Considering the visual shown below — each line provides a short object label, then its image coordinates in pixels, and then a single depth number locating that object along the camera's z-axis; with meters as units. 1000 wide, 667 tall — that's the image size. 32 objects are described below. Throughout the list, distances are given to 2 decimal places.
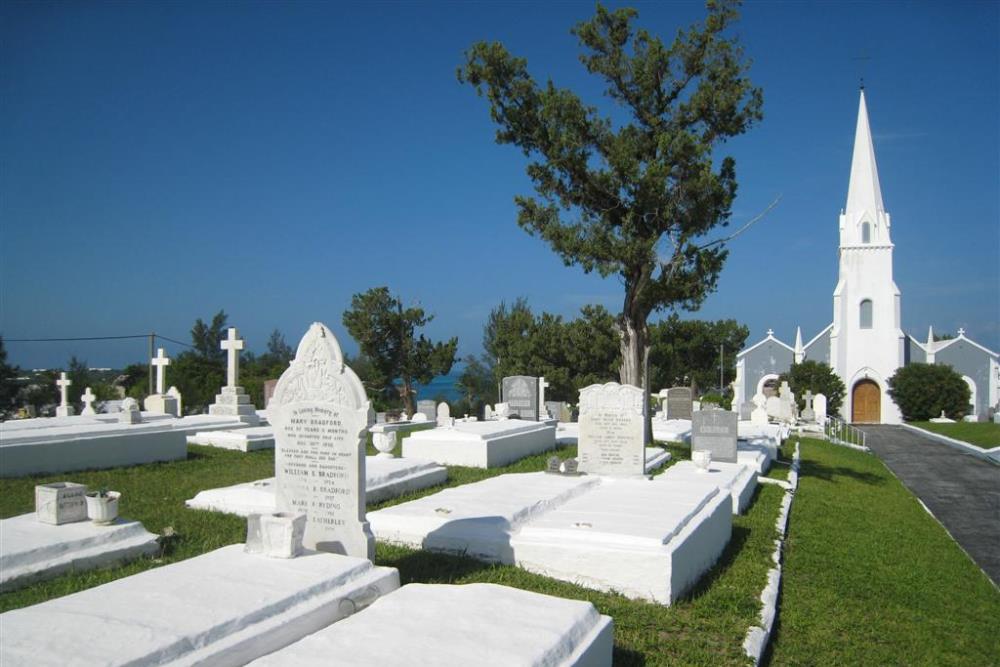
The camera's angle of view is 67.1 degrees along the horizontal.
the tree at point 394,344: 32.31
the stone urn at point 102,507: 6.30
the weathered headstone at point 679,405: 23.69
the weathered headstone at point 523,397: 19.77
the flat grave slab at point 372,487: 8.05
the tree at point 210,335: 48.91
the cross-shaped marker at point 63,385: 20.71
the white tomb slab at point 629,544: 5.75
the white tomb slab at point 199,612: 3.45
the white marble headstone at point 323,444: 5.83
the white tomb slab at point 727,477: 10.09
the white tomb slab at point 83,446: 10.23
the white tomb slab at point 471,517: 6.59
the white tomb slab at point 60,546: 5.50
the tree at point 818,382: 40.03
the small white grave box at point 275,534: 4.91
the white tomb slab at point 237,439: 14.01
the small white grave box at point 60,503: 6.26
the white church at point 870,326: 40.91
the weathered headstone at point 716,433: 13.15
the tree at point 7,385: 22.86
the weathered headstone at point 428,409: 22.54
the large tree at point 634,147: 14.56
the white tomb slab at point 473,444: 12.66
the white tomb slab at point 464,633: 3.50
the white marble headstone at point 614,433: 10.51
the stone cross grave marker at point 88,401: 18.73
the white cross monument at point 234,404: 16.81
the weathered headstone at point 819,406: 29.83
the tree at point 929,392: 38.56
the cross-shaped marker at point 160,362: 21.38
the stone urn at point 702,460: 11.07
